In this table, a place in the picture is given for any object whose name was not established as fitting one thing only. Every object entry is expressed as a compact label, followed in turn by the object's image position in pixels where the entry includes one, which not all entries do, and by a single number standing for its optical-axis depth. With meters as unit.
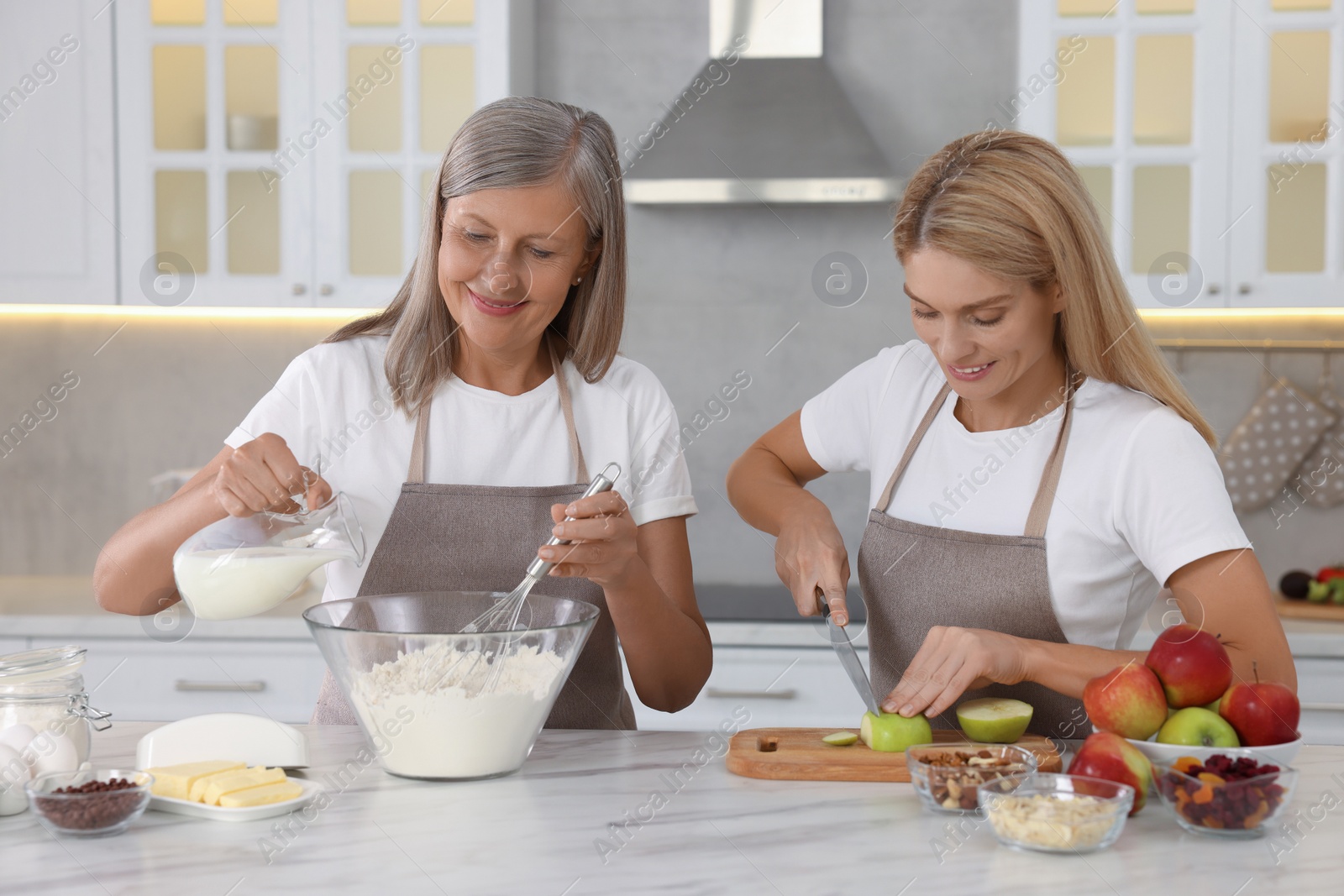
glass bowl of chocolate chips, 0.97
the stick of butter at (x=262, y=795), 1.03
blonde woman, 1.25
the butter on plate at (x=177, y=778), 1.04
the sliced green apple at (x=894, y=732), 1.18
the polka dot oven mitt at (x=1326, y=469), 2.93
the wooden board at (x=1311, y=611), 2.58
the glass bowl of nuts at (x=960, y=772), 1.04
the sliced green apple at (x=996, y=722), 1.20
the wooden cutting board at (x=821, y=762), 1.16
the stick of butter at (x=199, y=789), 1.04
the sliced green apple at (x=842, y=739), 1.20
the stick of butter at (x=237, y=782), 1.03
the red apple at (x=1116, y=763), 1.04
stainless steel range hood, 2.72
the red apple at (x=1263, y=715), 1.06
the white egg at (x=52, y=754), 1.05
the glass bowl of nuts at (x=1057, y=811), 0.96
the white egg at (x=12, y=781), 1.02
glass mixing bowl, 1.07
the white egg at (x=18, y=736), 1.04
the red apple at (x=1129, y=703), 1.09
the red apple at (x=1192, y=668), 1.08
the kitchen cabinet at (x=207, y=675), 2.59
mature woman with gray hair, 1.38
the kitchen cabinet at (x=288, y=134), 2.73
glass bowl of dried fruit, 0.98
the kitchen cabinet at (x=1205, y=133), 2.59
